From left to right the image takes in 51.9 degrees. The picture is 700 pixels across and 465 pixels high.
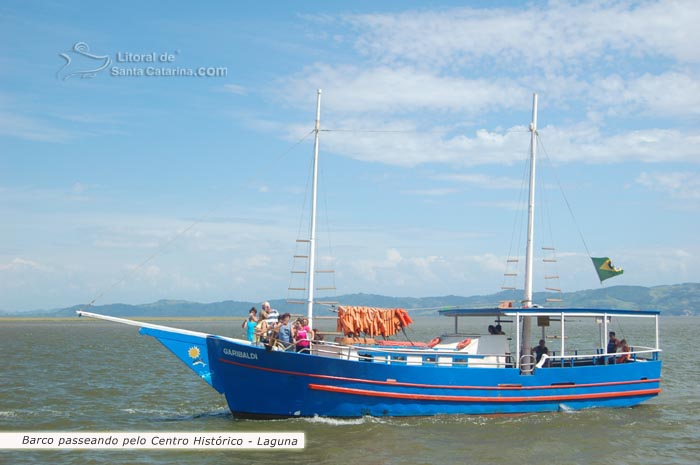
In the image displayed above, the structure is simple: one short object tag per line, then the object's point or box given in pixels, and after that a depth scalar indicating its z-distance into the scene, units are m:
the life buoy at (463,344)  20.81
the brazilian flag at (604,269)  23.22
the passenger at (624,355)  22.56
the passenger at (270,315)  19.41
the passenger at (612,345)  22.70
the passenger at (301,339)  18.89
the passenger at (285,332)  18.91
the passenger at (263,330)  19.00
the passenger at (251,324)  19.98
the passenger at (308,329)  19.39
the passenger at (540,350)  21.48
